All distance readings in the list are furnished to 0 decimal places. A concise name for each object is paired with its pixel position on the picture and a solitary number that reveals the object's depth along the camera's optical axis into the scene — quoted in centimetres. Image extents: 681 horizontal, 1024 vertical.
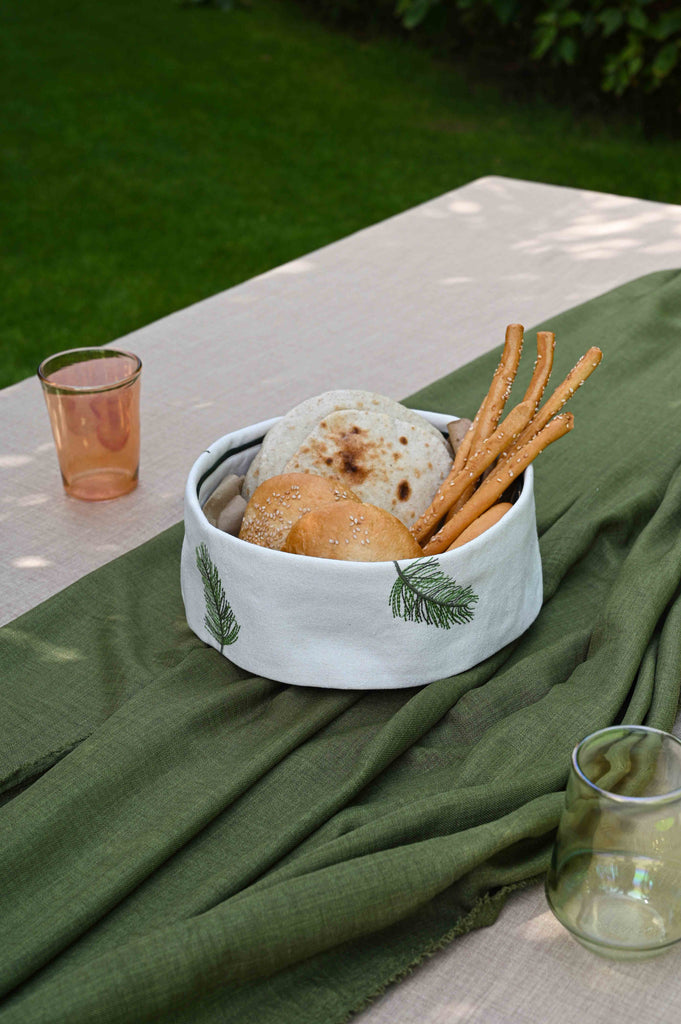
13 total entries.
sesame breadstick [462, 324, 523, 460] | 81
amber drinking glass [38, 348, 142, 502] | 94
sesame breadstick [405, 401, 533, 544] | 76
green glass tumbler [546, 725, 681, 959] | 53
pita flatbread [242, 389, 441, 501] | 80
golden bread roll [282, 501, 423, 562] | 67
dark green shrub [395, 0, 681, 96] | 311
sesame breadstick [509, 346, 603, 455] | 78
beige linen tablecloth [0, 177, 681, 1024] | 55
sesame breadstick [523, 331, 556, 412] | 81
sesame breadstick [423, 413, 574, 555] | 74
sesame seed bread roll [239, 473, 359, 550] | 71
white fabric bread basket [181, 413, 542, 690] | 65
